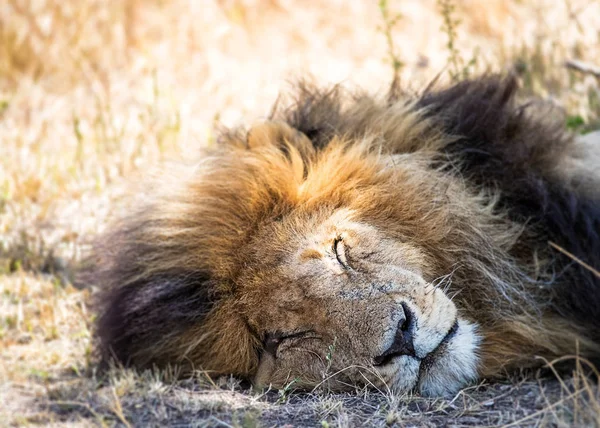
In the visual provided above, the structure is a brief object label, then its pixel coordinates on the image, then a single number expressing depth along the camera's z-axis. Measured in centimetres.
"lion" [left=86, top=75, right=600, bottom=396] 603
